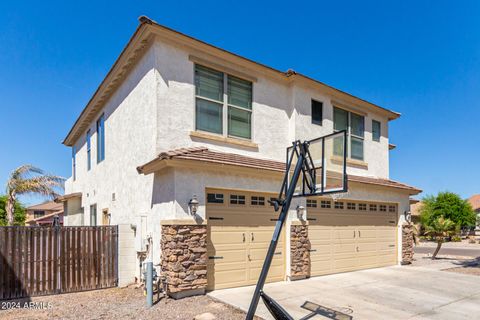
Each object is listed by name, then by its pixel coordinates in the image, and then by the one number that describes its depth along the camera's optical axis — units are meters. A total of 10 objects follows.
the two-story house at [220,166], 8.25
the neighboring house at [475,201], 49.82
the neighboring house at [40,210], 48.66
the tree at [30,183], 20.58
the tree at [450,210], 37.22
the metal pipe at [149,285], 7.15
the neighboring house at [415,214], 41.17
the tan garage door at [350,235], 10.95
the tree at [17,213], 27.03
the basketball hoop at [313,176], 5.58
